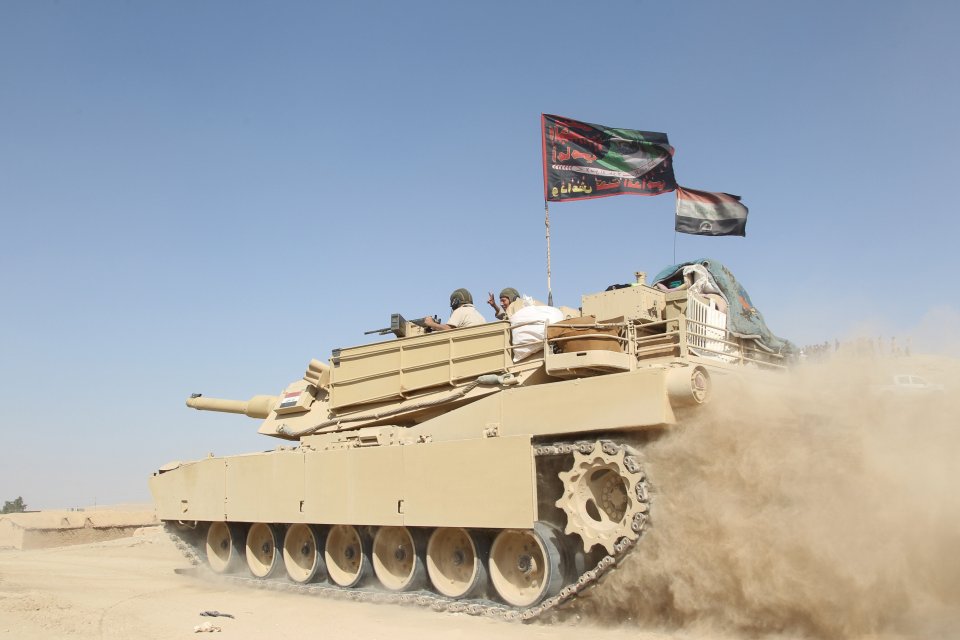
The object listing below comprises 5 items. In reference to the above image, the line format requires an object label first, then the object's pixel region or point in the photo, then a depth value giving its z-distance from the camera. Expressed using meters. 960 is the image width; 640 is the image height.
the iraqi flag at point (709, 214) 13.55
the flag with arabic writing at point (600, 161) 13.88
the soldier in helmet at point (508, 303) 12.83
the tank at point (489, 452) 9.74
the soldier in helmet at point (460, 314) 13.05
